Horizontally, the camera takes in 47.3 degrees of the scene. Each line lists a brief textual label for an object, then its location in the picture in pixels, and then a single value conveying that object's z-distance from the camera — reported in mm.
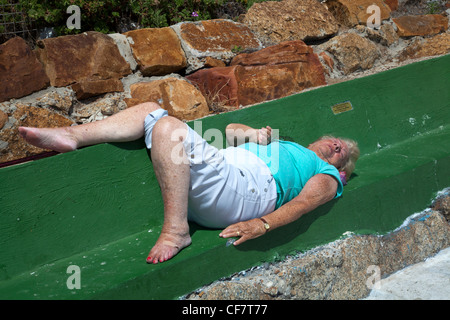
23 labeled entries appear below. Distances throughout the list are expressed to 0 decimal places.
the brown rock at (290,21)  4484
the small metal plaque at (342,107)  3484
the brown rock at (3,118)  2982
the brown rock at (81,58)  3330
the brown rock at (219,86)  3754
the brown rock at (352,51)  4551
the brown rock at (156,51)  3697
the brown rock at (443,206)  3203
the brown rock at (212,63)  3973
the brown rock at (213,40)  3951
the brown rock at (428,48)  4688
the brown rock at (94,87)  3344
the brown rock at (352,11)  4926
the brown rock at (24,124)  2994
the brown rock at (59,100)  3188
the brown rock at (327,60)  4438
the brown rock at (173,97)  3482
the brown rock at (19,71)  3129
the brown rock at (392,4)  5461
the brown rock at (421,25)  5039
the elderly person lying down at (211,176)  2238
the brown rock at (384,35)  4844
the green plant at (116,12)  3695
